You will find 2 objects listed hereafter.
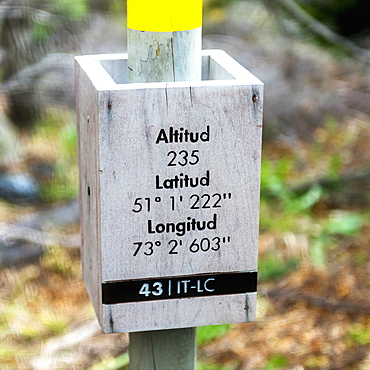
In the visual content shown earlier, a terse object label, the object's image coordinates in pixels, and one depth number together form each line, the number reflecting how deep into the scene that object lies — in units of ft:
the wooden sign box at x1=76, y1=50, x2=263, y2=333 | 4.56
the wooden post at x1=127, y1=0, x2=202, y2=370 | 4.65
